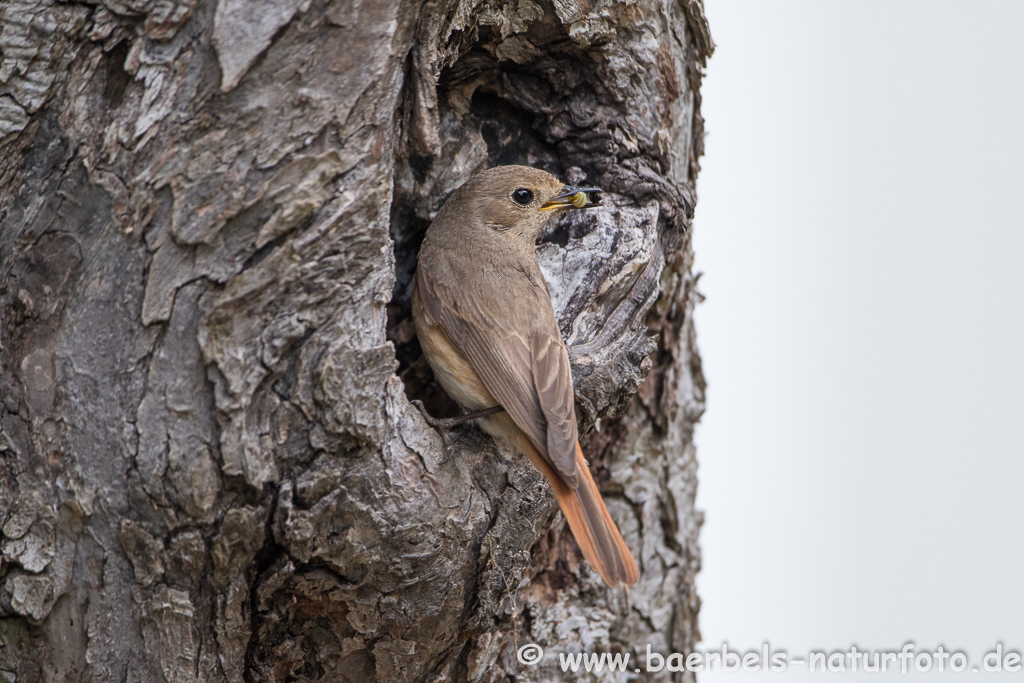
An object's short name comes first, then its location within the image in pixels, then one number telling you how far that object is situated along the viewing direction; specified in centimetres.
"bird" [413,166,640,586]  624
